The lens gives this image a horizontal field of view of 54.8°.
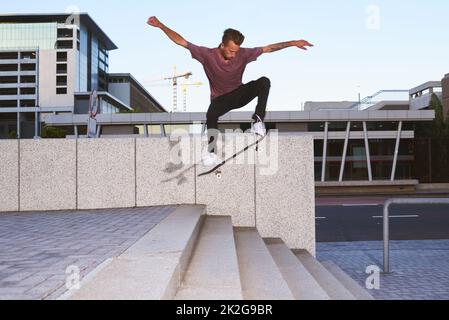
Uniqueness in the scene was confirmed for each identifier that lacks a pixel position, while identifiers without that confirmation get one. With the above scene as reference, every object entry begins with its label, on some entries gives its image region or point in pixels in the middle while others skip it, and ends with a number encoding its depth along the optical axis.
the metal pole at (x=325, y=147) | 34.38
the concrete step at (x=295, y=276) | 3.98
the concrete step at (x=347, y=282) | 5.04
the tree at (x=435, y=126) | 38.79
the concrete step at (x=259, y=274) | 3.50
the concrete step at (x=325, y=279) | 4.57
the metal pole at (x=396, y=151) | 34.59
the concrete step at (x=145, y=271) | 2.68
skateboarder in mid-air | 6.07
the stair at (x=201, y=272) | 2.88
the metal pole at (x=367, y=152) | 34.41
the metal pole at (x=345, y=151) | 34.19
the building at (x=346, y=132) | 32.81
